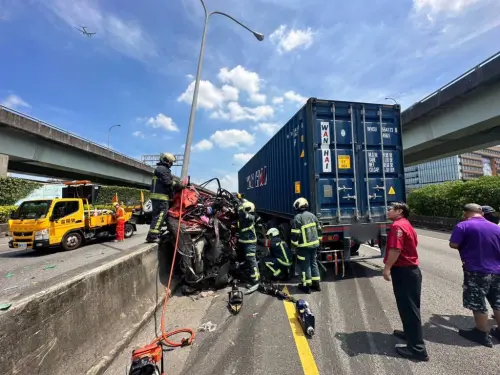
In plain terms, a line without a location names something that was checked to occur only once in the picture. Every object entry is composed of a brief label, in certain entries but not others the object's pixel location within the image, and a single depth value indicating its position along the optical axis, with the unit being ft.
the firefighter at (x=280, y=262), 17.40
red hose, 9.53
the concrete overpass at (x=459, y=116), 31.89
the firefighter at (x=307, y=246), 15.44
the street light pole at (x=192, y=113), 29.73
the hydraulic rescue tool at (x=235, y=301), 12.52
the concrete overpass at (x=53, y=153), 45.85
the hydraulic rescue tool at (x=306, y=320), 10.19
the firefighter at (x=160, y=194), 15.61
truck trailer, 18.11
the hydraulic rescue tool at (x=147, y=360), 7.08
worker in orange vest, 34.96
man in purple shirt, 9.96
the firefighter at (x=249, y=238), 16.06
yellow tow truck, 26.68
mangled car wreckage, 15.11
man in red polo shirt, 8.95
